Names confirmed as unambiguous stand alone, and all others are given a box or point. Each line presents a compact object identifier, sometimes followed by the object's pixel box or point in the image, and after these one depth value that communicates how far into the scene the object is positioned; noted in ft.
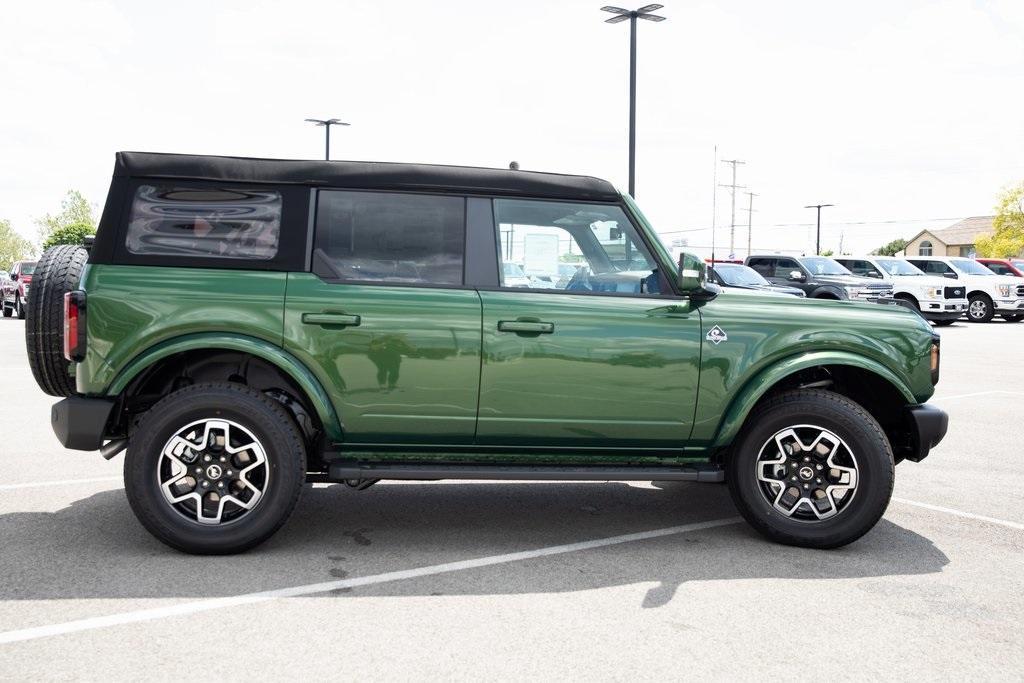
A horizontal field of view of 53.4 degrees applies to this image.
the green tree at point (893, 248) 430.61
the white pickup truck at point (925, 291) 85.92
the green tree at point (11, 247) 458.09
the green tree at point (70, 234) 216.54
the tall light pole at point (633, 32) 72.54
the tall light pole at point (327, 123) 108.06
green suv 15.84
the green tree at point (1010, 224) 272.10
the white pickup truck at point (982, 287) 92.63
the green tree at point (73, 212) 368.48
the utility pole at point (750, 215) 296.63
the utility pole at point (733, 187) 260.38
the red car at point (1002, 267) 106.11
